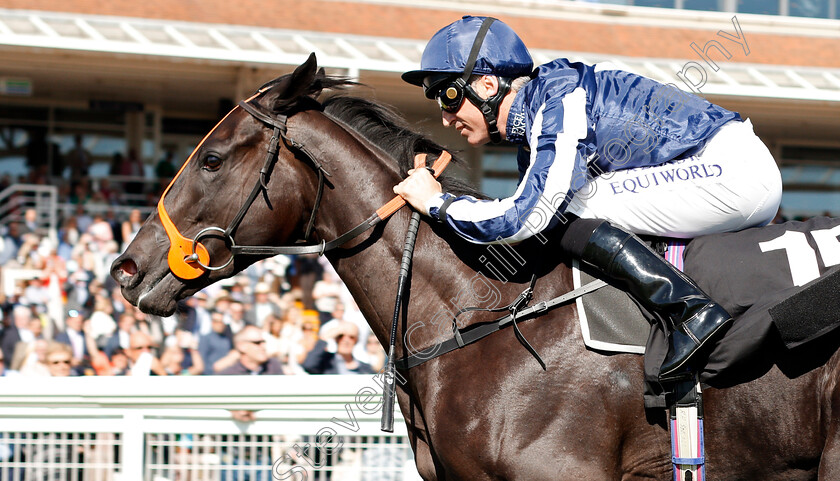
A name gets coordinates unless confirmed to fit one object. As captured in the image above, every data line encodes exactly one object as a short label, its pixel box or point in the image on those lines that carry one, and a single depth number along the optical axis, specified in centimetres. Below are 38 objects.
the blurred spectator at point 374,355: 1173
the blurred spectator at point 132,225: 1787
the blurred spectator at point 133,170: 2314
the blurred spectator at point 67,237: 1720
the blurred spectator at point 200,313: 1338
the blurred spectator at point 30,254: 1673
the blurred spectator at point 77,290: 1509
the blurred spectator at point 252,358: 1151
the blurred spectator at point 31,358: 1160
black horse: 469
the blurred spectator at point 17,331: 1344
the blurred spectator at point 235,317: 1299
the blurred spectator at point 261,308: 1412
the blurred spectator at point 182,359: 1204
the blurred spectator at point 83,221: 1843
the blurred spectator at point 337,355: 1158
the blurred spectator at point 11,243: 1722
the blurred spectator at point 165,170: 2299
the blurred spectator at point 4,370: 1224
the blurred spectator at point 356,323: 1220
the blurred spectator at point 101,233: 1709
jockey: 475
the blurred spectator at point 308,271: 1717
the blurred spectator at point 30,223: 1819
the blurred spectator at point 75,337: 1320
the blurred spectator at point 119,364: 1197
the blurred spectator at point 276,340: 1236
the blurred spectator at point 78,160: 2431
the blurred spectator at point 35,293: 1497
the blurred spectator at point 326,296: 1362
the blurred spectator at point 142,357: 1169
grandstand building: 1820
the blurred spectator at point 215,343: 1243
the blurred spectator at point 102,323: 1350
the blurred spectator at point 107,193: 2131
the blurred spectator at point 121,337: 1320
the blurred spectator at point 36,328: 1371
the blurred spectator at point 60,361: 1096
